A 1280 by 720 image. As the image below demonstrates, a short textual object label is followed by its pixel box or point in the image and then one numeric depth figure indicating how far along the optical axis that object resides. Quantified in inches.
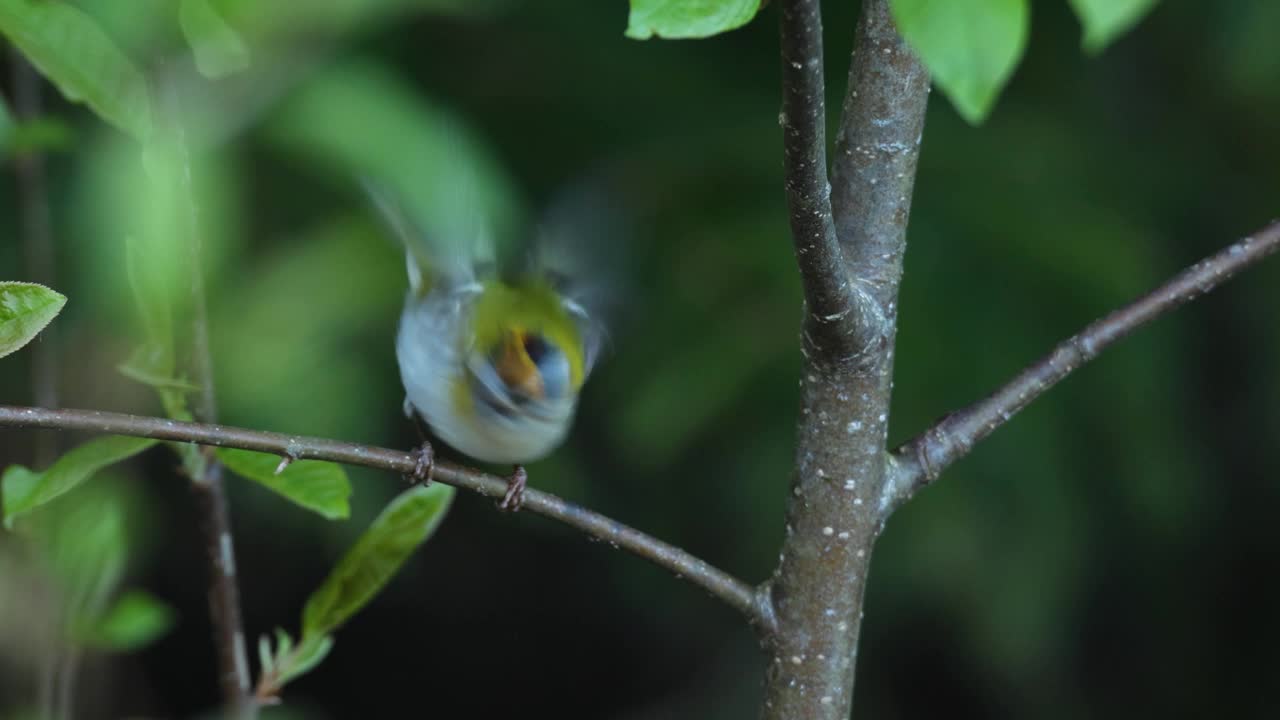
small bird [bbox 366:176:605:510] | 205.0
